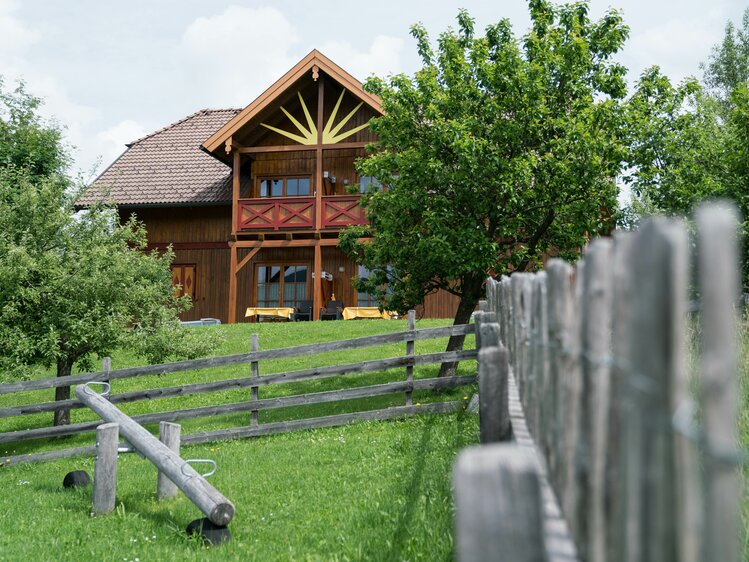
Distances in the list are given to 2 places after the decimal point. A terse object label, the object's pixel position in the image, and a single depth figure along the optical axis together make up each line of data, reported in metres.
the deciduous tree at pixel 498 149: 11.41
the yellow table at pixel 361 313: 23.62
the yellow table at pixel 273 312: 24.80
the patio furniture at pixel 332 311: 23.83
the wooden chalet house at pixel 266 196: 23.77
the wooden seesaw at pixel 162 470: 6.00
